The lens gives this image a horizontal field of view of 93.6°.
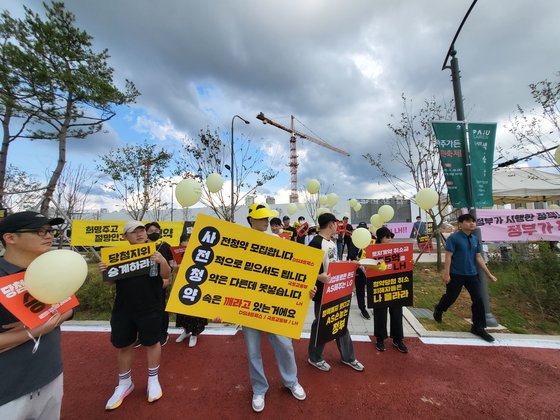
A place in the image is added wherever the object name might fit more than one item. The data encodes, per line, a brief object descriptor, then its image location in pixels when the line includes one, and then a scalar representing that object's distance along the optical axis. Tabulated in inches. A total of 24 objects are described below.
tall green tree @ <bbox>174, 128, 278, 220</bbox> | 486.0
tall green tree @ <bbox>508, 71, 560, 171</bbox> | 314.0
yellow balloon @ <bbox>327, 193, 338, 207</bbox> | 502.3
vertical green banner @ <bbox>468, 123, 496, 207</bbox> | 203.2
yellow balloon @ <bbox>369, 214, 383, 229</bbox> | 335.0
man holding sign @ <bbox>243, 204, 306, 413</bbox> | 110.3
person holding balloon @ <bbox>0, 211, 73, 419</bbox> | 62.0
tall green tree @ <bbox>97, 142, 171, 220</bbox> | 594.9
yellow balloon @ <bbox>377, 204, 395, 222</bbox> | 310.8
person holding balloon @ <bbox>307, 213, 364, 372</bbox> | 124.7
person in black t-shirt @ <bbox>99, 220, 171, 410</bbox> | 111.1
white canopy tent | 408.0
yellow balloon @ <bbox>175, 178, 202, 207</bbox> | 204.4
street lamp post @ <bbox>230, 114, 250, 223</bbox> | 459.8
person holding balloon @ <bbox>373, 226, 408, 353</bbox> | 156.9
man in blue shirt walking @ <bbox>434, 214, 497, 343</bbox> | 172.6
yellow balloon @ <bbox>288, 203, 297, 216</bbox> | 567.8
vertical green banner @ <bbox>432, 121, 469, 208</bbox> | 203.6
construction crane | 2281.0
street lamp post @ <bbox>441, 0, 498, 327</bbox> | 190.1
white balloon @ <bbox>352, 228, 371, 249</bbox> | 198.4
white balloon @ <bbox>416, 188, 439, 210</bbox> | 231.3
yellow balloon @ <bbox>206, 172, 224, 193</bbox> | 275.1
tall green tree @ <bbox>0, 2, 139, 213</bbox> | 322.0
